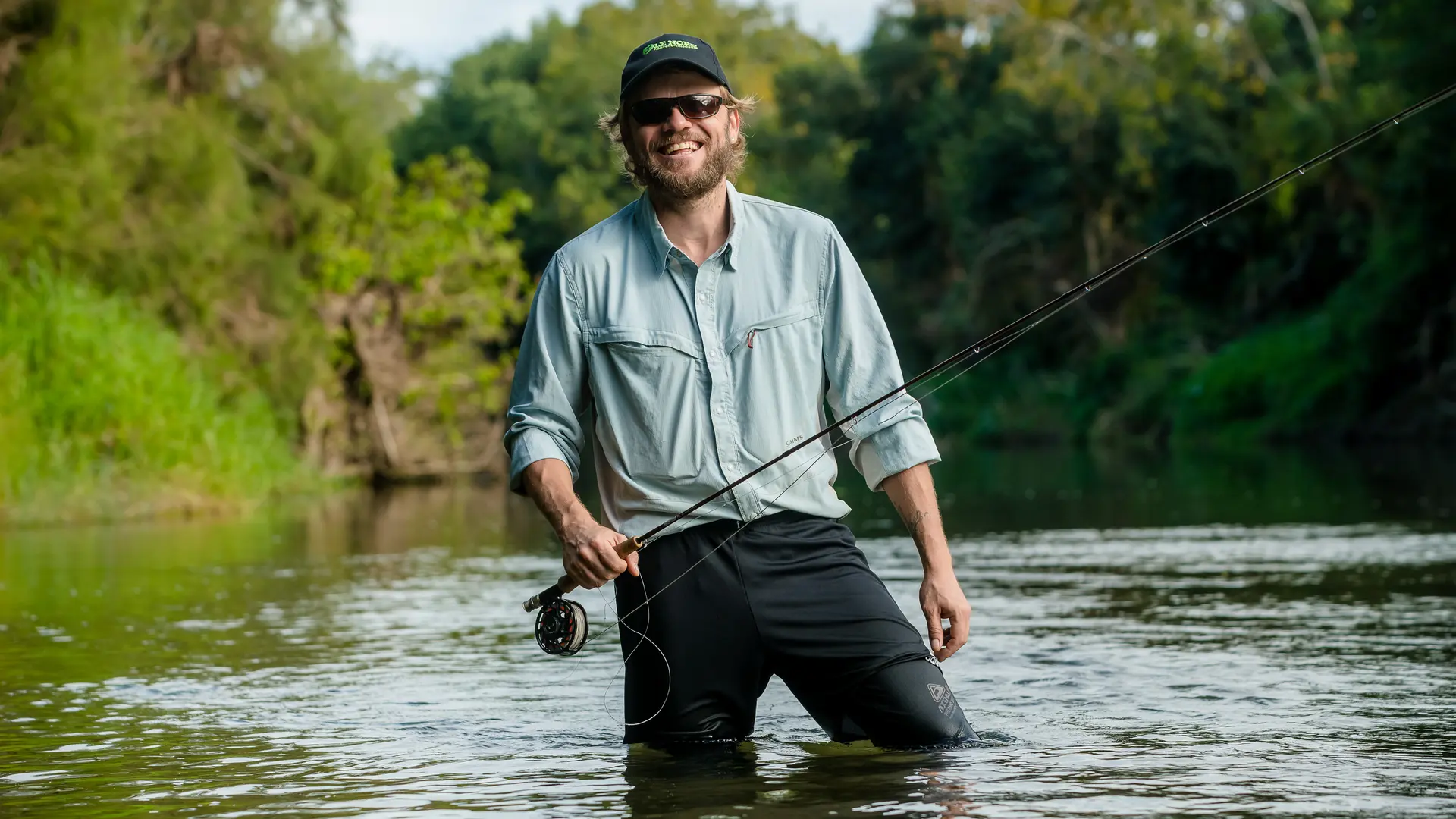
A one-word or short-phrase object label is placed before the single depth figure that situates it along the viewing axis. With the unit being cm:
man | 532
